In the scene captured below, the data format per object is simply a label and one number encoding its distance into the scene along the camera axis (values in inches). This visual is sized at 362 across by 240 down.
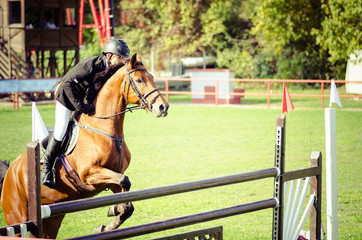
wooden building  2020.2
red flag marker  490.6
